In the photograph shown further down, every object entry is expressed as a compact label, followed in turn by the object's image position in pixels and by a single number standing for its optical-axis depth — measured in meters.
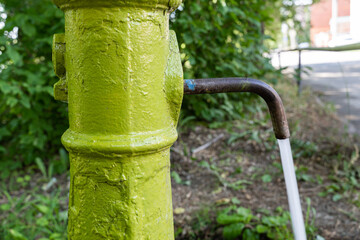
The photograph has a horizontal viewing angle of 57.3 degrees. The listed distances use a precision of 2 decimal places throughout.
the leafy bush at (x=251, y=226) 1.79
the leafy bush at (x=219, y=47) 2.52
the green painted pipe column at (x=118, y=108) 0.74
